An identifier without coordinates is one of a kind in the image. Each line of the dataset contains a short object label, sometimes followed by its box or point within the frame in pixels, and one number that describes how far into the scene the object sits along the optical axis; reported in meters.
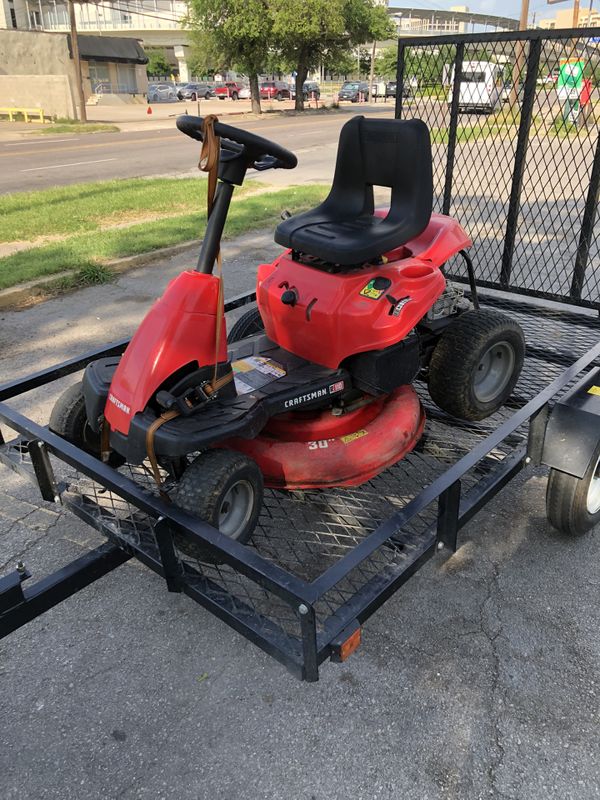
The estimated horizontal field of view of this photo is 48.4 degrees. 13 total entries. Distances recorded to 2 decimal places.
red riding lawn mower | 2.20
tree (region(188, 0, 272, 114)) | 29.59
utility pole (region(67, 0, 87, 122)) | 24.70
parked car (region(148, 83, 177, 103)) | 47.72
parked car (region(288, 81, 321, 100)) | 41.94
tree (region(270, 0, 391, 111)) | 30.08
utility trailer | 1.81
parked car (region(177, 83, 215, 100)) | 46.90
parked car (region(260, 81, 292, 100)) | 46.56
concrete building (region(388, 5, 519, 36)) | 86.31
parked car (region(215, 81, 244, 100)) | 48.47
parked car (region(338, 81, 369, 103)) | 46.97
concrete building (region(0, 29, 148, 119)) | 30.31
